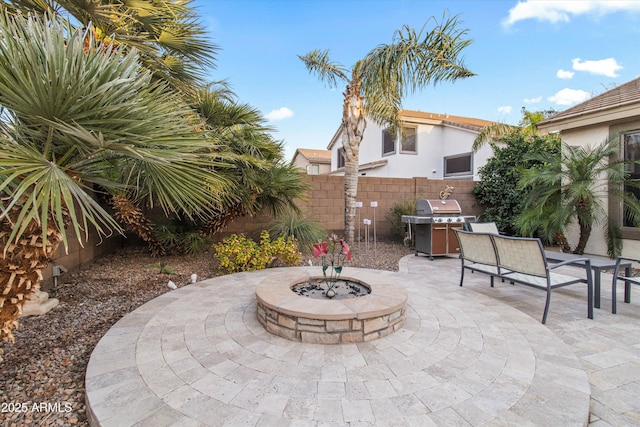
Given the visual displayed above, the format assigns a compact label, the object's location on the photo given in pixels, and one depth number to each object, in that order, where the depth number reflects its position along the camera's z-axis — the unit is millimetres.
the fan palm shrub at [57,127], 1705
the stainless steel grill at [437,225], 6668
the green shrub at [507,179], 8734
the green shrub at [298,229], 6344
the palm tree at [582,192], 5949
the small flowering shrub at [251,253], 5168
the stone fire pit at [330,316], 2676
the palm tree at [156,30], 3447
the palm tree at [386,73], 6422
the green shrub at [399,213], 7910
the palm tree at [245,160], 5230
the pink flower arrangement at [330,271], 3335
